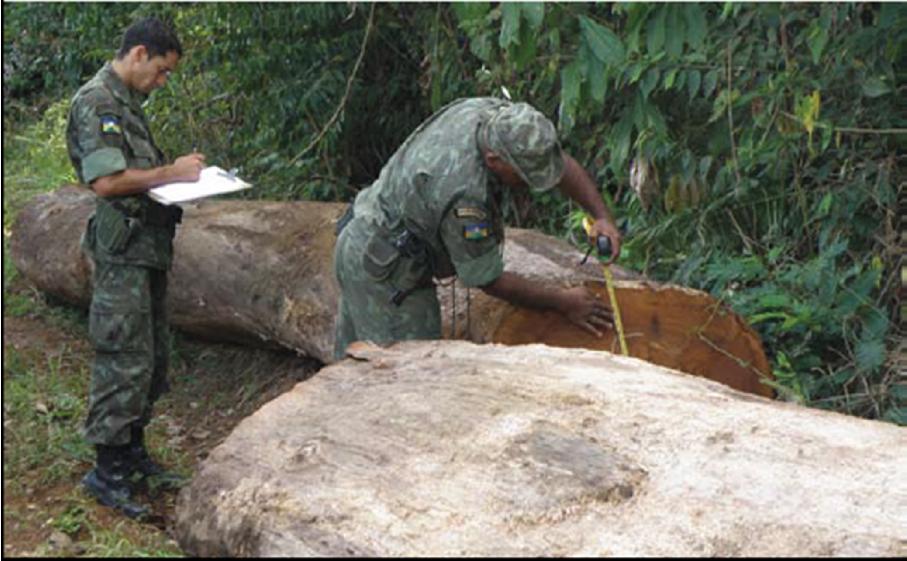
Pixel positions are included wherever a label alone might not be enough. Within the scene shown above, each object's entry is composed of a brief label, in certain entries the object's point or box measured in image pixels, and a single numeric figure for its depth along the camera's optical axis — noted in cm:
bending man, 399
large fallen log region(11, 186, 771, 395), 442
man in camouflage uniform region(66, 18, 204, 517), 436
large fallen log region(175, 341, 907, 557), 264
